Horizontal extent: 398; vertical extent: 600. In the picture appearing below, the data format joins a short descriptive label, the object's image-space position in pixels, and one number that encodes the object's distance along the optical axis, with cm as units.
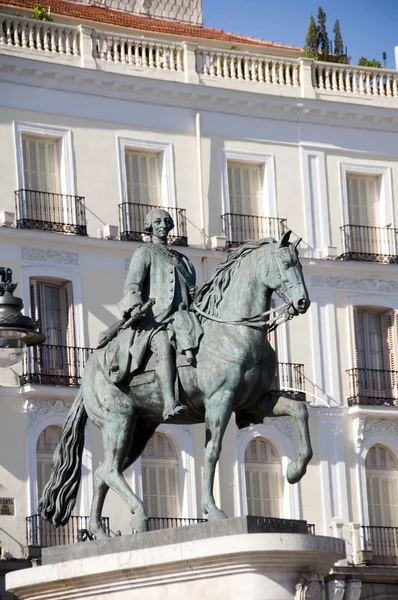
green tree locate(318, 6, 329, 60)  4943
